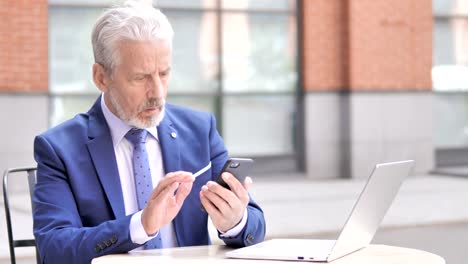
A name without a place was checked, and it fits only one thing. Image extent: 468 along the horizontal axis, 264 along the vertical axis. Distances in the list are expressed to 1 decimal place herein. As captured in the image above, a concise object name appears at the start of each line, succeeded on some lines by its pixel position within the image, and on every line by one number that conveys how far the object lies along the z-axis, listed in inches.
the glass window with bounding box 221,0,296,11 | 473.1
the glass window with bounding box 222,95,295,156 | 475.8
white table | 101.8
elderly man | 105.5
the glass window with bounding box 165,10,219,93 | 462.9
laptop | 99.0
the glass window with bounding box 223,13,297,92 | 474.0
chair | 135.9
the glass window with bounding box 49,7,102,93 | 434.3
